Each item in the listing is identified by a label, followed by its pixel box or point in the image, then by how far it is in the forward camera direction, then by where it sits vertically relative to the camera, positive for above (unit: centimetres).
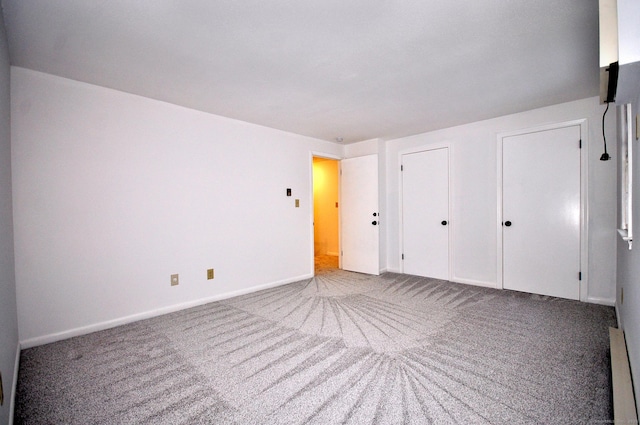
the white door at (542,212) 325 -11
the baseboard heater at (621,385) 135 -101
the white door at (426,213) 423 -12
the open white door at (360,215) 468 -15
